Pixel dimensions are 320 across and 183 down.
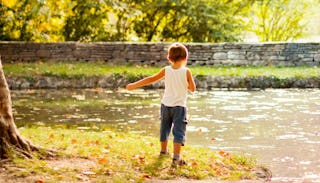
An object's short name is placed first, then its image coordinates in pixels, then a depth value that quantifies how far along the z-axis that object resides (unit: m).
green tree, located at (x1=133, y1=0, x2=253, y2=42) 26.36
